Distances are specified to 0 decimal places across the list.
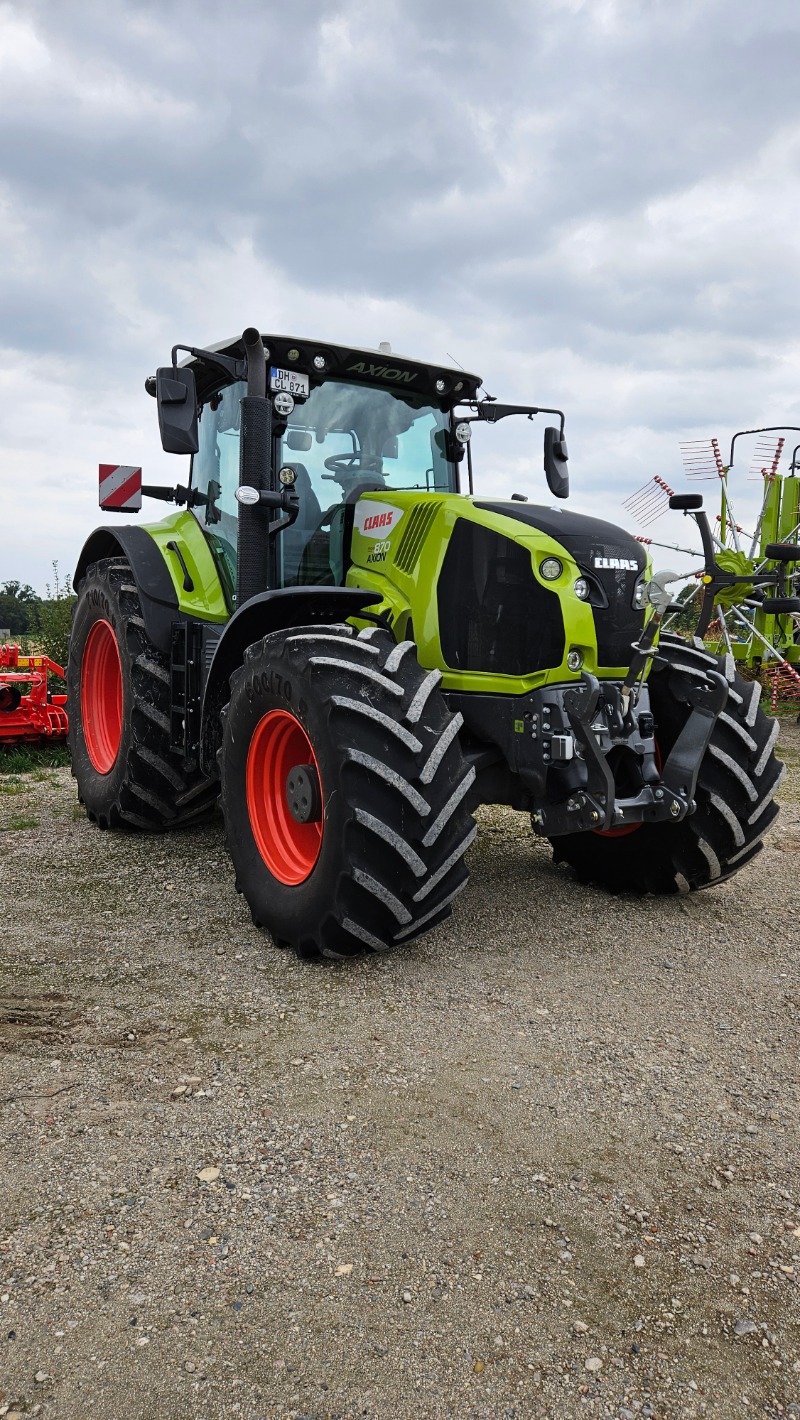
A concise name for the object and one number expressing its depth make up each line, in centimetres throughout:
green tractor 333
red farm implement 783
